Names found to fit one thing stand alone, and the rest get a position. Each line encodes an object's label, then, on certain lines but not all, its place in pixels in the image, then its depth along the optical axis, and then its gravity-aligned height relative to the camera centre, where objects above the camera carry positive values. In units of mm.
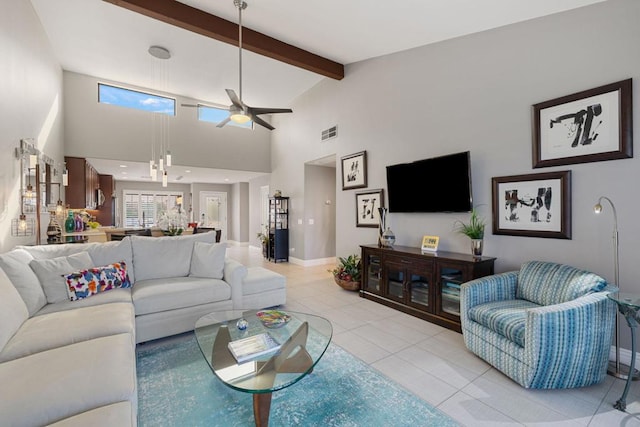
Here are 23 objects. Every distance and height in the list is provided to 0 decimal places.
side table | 1780 -639
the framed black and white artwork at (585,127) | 2330 +758
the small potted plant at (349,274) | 4489 -987
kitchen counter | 4258 -329
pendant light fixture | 6277 +1810
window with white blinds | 9984 +361
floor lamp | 2199 -980
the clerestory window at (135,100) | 5832 +2497
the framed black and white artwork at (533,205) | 2670 +71
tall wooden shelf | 7043 -412
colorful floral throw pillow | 2588 -630
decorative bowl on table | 2309 -889
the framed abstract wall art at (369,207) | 4680 +104
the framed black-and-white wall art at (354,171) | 4883 +765
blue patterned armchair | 1925 -865
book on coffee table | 1787 -887
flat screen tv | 3371 +367
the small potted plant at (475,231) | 3158 -215
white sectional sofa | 1234 -774
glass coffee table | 1567 -910
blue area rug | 1749 -1268
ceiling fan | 3288 +1274
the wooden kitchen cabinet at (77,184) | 5437 +620
